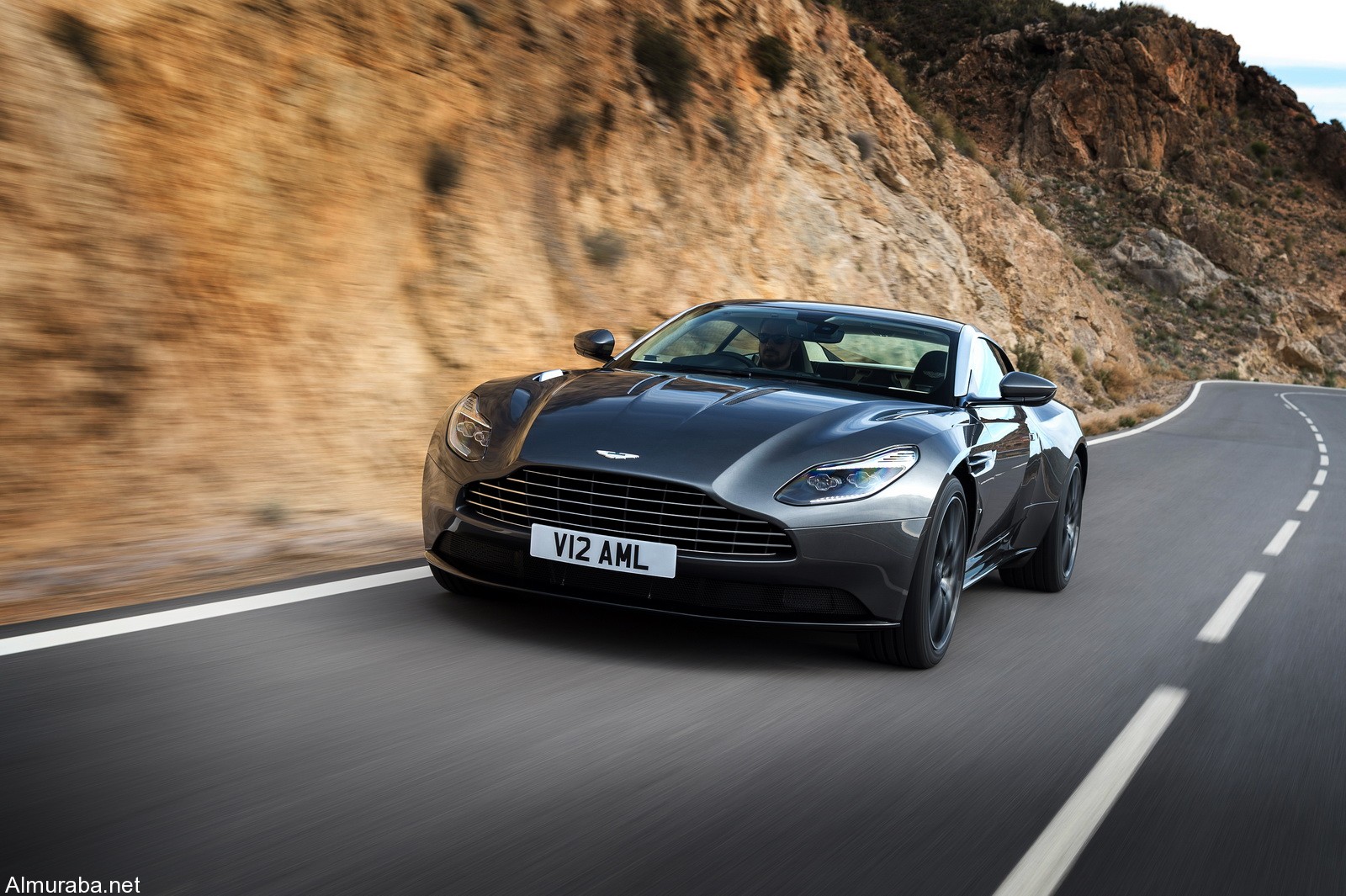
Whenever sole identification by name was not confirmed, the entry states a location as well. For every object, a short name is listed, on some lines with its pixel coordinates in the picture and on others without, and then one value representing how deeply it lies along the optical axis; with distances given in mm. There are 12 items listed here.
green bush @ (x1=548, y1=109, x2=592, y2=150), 16047
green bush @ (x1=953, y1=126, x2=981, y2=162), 32344
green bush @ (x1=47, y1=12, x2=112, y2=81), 9930
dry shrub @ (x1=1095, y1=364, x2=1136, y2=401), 34906
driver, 6254
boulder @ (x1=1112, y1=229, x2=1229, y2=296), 67688
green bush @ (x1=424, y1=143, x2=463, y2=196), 13508
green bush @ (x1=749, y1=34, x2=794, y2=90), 22094
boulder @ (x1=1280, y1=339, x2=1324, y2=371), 69250
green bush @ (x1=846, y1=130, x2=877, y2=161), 24234
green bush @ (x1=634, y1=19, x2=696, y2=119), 18656
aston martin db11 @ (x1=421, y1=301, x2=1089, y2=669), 4742
